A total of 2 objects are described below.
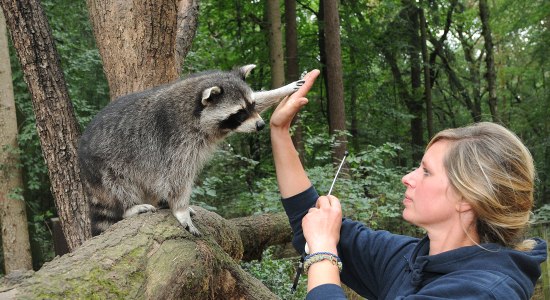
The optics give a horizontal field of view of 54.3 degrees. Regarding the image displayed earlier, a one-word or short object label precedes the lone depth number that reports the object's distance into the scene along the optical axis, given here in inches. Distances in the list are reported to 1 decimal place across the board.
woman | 65.1
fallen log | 67.3
